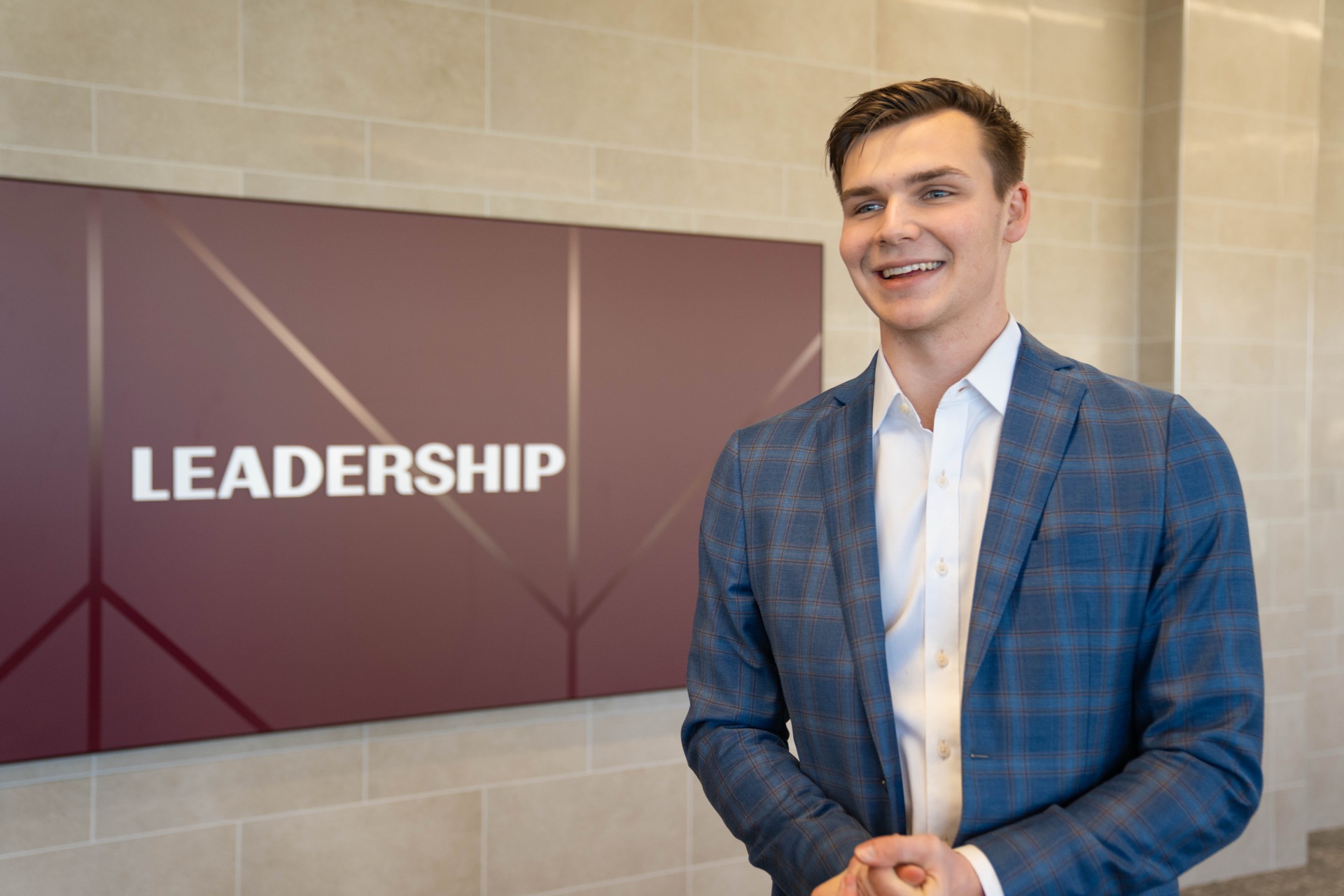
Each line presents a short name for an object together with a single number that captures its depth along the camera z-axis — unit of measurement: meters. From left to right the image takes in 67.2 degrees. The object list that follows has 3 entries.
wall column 3.27
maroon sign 2.13
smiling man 1.05
